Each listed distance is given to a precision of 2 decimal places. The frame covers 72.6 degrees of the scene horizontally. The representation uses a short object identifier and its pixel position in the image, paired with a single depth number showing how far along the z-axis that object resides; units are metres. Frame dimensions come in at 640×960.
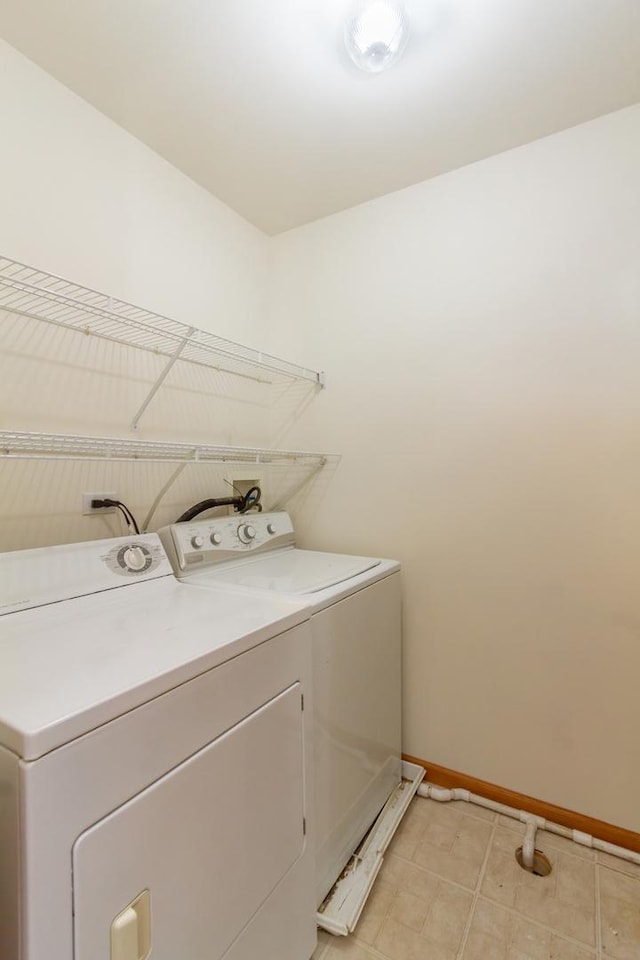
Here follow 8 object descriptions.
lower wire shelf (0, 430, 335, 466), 1.25
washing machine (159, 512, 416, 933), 1.32
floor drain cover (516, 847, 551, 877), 1.43
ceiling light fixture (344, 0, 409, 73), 1.22
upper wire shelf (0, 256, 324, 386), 1.33
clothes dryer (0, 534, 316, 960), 0.62
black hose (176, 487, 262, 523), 1.84
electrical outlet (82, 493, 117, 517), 1.52
